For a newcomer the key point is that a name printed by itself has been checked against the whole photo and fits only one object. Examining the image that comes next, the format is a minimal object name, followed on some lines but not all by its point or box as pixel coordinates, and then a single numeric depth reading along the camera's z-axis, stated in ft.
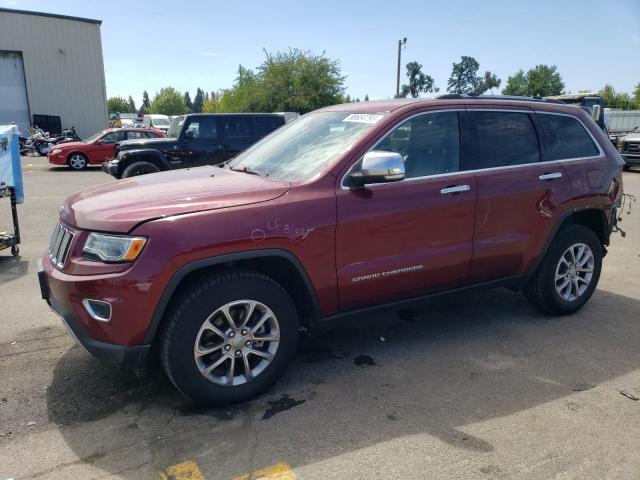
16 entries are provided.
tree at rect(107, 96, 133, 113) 342.11
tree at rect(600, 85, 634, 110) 205.39
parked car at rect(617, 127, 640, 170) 58.44
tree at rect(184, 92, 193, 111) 467.93
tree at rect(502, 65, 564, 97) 229.25
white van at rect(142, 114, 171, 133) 150.03
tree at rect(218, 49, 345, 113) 128.06
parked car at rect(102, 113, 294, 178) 37.81
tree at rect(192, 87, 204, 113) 487.29
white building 97.96
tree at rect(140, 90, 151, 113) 416.28
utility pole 120.78
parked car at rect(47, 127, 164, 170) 59.26
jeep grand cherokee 9.30
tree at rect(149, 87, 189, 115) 325.62
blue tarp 20.03
